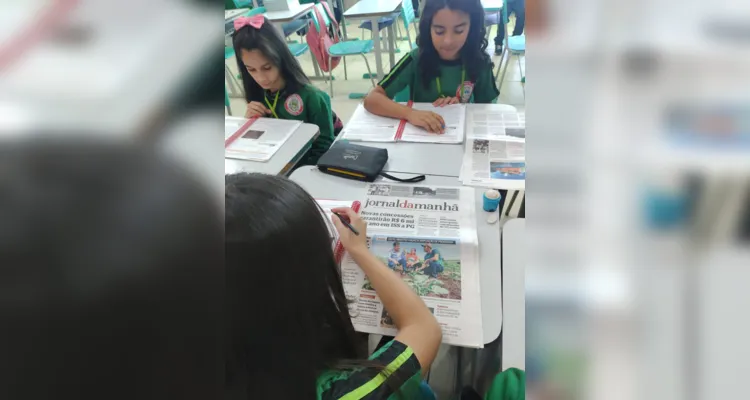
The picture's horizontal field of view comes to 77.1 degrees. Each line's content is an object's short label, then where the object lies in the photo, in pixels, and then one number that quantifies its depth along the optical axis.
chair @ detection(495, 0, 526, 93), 3.25
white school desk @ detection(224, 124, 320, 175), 1.25
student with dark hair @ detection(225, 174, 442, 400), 0.30
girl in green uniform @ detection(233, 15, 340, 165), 1.56
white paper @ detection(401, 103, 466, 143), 1.36
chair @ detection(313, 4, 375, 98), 3.38
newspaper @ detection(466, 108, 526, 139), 1.36
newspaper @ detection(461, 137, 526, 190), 1.10
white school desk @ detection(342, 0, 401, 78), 3.27
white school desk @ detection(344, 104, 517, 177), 1.20
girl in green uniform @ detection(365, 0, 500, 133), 1.60
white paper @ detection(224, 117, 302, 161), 1.31
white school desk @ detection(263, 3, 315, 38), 3.38
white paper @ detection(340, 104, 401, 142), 1.39
